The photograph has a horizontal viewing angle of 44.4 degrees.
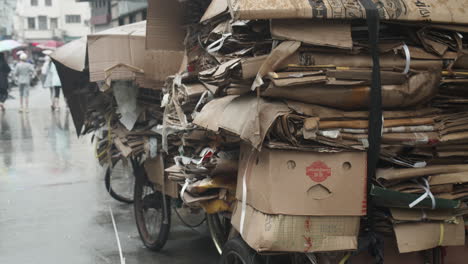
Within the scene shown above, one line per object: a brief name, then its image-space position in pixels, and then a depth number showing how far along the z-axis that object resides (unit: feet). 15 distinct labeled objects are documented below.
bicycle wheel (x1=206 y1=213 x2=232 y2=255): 16.01
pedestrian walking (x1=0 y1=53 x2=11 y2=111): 59.93
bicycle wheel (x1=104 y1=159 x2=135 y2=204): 24.31
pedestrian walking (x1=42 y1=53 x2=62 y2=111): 61.57
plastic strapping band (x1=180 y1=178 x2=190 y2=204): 12.49
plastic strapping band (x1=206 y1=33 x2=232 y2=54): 10.78
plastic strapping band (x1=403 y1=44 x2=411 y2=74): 9.16
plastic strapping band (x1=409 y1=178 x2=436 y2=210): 9.04
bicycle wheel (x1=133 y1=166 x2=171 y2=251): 17.85
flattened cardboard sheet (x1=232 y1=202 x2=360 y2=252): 8.93
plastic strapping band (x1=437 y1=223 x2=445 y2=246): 9.39
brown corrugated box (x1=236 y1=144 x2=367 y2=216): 8.96
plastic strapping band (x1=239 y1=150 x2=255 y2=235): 9.86
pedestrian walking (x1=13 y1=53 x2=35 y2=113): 61.36
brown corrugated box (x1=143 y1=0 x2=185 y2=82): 15.57
